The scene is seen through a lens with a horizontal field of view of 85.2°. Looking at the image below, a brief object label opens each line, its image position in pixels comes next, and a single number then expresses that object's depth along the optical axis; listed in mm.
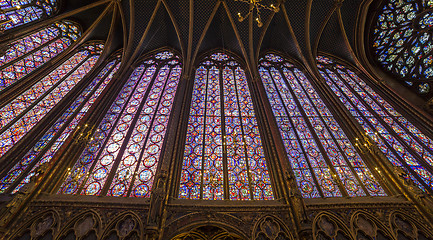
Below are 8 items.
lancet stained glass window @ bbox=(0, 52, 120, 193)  6957
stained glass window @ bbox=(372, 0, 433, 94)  11309
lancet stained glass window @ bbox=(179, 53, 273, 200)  7297
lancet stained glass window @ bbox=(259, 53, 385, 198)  7453
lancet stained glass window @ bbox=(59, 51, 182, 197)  7215
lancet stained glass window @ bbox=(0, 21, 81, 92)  9367
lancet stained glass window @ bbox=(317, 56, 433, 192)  7922
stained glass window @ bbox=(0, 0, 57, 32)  10125
